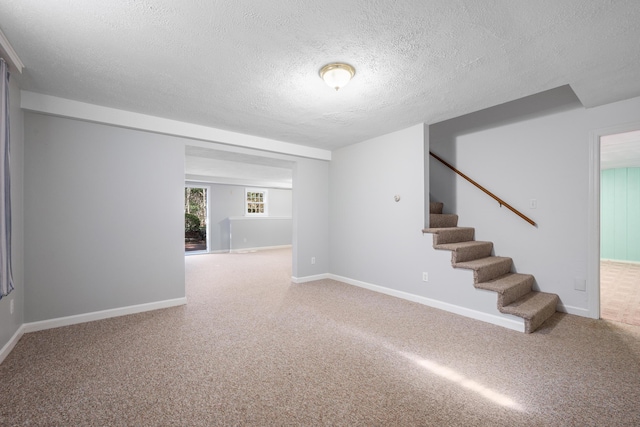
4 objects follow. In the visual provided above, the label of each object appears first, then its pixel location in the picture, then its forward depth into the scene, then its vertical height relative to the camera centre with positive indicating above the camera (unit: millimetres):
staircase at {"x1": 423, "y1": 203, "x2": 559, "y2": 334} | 2797 -744
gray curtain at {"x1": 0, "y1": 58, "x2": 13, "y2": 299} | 1971 +146
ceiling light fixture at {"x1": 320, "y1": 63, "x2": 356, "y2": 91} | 2193 +1120
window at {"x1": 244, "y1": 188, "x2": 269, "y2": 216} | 9625 +378
